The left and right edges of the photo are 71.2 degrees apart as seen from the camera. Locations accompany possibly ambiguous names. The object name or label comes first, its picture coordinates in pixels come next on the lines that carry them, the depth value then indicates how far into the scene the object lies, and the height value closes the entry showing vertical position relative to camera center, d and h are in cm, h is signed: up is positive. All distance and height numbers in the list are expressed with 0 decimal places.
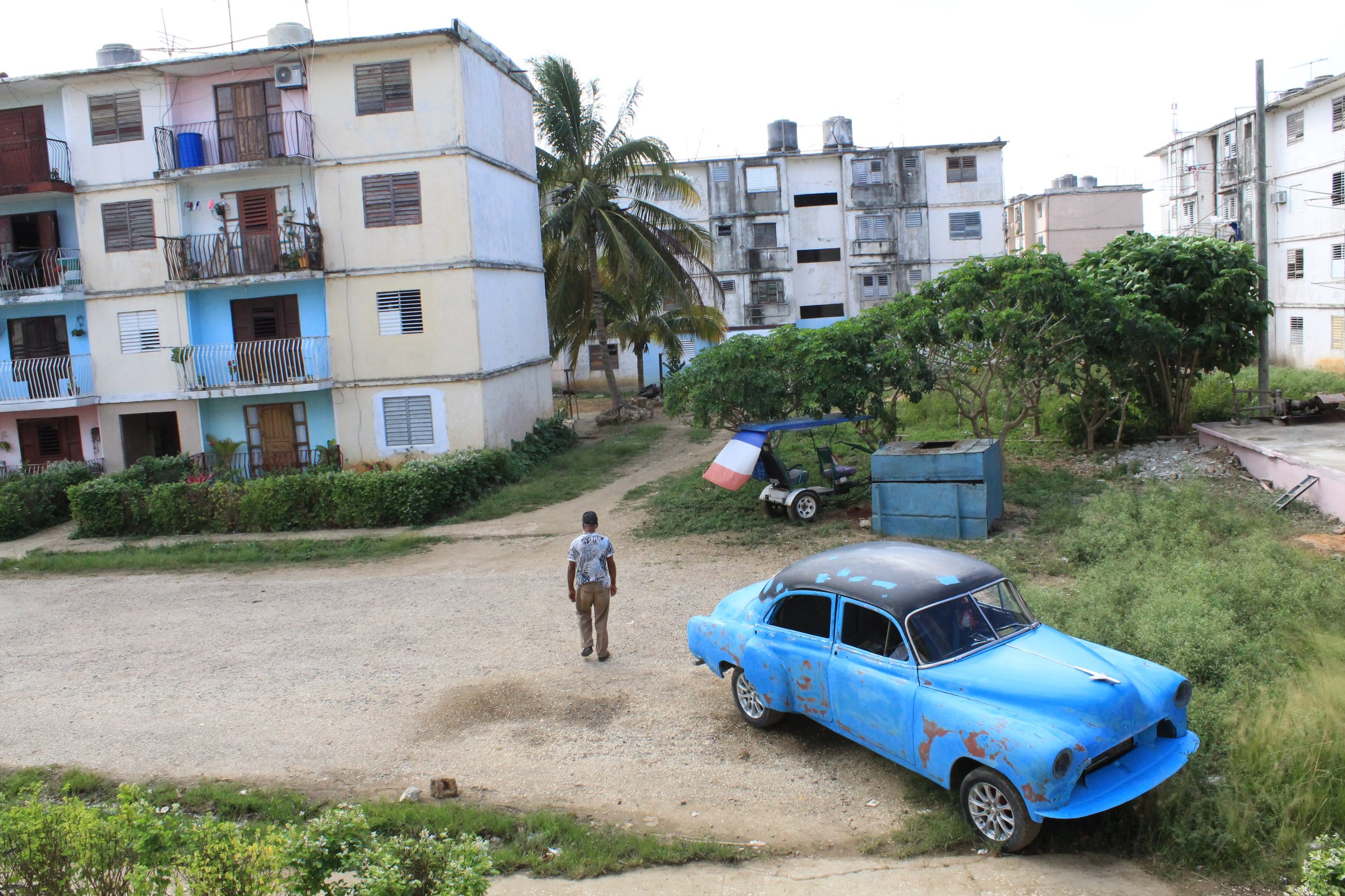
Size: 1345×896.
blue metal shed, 1364 -235
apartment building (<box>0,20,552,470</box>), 2073 +285
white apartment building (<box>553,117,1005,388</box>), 4012 +497
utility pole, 1841 +128
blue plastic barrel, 2136 +516
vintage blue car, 562 -237
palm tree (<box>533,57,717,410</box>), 2567 +411
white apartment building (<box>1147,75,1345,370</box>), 3148 +356
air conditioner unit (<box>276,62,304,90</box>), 2069 +650
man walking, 948 -224
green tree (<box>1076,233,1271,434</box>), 1855 +40
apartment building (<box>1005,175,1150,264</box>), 4772 +535
